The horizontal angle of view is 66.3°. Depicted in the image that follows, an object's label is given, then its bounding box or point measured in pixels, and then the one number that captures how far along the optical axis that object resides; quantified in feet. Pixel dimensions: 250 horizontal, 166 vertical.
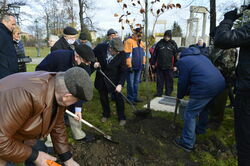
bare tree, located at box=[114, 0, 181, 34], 11.85
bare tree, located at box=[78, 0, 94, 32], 50.63
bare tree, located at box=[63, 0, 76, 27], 54.62
